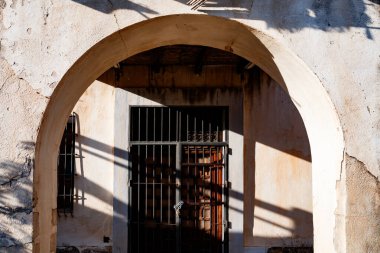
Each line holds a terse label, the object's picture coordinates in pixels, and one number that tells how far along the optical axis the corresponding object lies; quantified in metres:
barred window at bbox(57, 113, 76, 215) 8.38
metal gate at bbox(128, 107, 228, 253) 8.49
